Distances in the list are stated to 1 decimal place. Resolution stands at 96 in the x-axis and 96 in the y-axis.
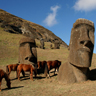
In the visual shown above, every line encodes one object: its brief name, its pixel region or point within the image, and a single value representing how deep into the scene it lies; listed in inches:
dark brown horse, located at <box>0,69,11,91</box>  254.4
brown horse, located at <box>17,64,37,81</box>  350.3
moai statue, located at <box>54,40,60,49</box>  1216.0
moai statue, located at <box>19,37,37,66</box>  431.7
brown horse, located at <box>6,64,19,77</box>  387.1
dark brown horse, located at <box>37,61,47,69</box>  438.4
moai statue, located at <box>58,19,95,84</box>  268.8
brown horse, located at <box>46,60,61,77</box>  396.3
